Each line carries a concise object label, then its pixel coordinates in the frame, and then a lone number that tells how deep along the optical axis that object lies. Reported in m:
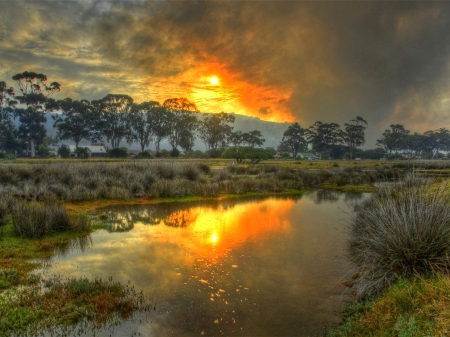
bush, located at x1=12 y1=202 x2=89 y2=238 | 11.21
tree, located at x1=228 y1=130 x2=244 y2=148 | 99.50
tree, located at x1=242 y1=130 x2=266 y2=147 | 97.12
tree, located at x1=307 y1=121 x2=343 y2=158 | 111.25
